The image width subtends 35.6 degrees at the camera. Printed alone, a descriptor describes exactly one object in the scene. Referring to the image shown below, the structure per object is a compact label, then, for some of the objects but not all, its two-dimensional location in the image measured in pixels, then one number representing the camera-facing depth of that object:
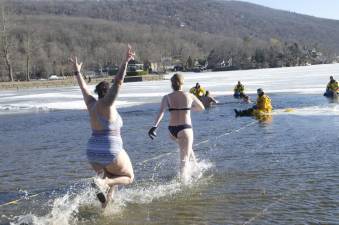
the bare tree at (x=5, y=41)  81.94
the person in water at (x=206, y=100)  24.47
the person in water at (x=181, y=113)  8.98
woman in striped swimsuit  6.82
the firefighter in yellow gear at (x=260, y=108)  20.20
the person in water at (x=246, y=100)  27.14
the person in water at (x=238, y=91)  29.36
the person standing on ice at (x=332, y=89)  27.46
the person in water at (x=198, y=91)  26.32
